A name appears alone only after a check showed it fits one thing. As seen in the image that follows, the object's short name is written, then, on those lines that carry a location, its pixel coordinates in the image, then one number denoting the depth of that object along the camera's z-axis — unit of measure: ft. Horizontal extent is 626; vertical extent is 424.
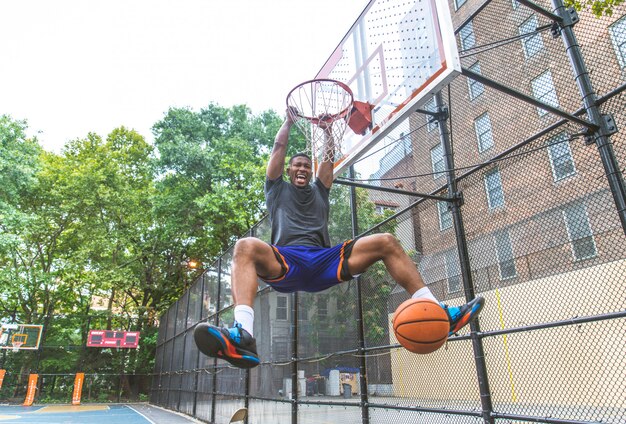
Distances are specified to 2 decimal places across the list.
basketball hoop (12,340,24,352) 57.05
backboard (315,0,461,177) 9.84
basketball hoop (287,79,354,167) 12.32
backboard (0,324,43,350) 57.36
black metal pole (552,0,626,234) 8.77
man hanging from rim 7.55
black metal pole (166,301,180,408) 49.49
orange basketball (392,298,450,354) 7.61
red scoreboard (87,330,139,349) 60.85
